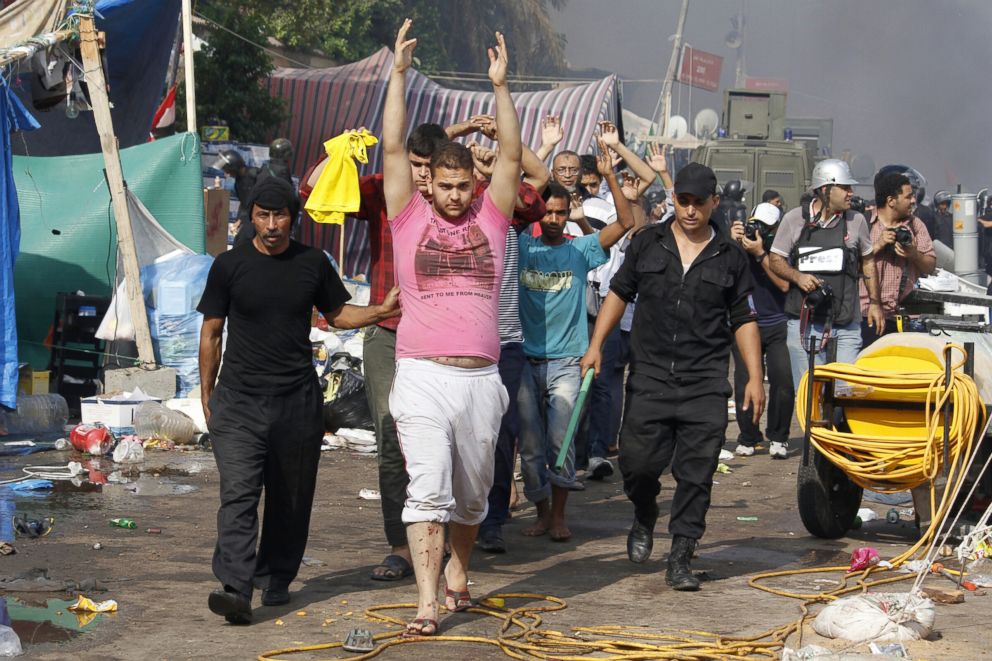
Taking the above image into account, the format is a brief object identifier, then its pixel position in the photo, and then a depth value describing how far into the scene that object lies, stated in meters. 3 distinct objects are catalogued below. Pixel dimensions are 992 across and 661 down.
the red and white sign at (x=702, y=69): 66.75
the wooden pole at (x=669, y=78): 47.84
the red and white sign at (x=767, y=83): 60.76
